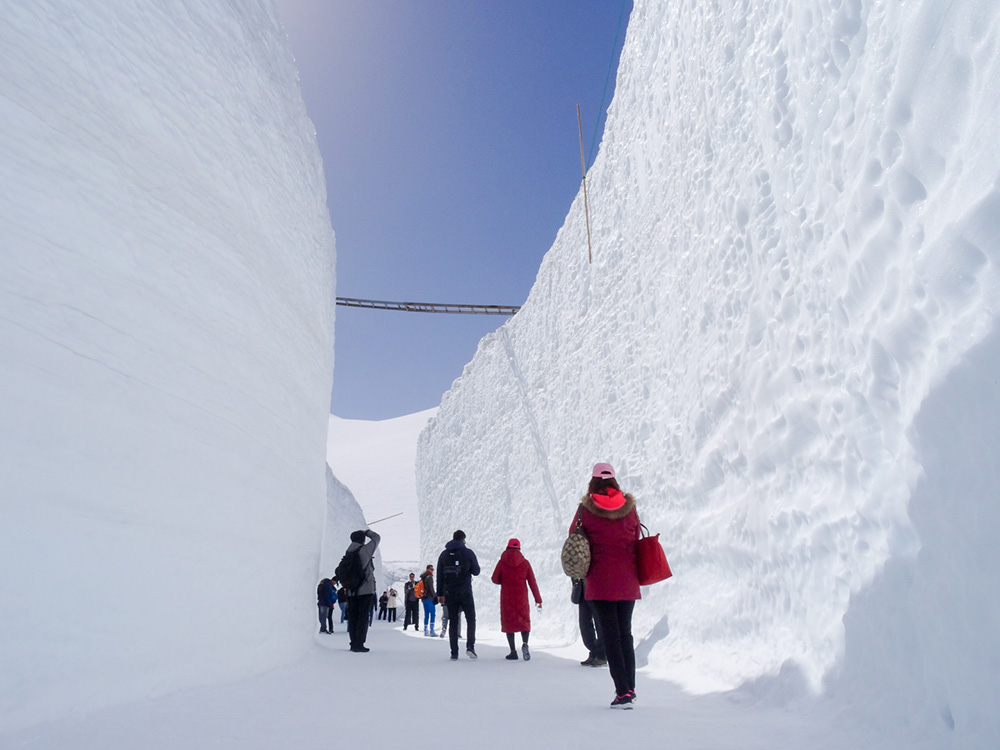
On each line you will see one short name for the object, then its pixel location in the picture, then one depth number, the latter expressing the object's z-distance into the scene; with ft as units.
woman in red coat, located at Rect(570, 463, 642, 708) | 11.21
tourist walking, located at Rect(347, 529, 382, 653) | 24.07
